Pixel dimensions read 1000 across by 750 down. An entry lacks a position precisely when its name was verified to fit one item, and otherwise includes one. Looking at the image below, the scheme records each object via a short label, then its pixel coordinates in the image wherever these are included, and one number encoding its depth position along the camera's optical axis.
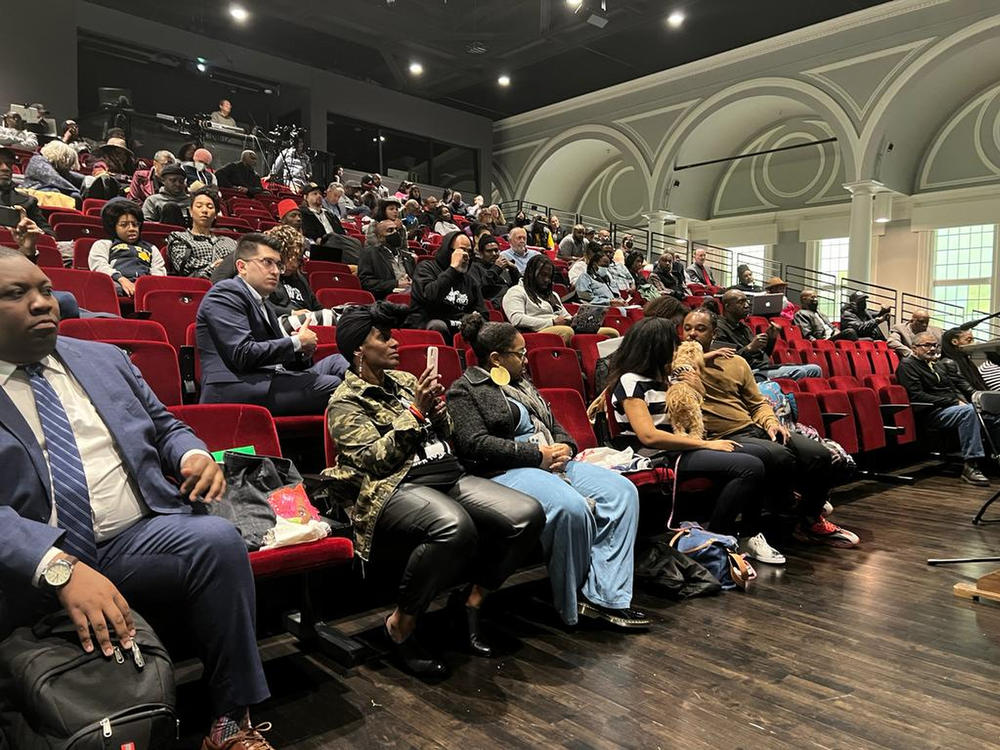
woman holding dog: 2.57
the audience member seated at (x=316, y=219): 5.64
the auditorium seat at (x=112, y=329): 2.18
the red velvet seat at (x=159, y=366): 2.23
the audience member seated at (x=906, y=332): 6.43
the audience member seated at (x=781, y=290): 7.35
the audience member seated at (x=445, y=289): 3.65
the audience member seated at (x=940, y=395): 4.42
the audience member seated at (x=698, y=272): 8.94
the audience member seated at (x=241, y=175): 7.53
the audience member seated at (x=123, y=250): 3.52
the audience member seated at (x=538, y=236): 8.99
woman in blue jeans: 2.07
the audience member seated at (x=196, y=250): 3.55
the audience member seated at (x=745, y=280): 8.43
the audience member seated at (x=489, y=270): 4.27
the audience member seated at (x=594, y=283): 5.36
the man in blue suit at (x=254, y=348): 2.25
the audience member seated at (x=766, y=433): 2.91
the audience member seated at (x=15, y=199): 4.22
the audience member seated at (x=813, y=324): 6.78
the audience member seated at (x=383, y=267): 4.20
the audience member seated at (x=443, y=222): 7.91
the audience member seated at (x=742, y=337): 4.26
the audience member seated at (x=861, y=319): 7.15
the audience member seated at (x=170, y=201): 4.83
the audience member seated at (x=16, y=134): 6.72
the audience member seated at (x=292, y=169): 8.89
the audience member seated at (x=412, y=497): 1.78
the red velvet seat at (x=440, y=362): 2.87
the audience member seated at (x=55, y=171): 5.43
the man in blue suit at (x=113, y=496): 1.24
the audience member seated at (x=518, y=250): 5.88
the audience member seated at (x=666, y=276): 7.35
